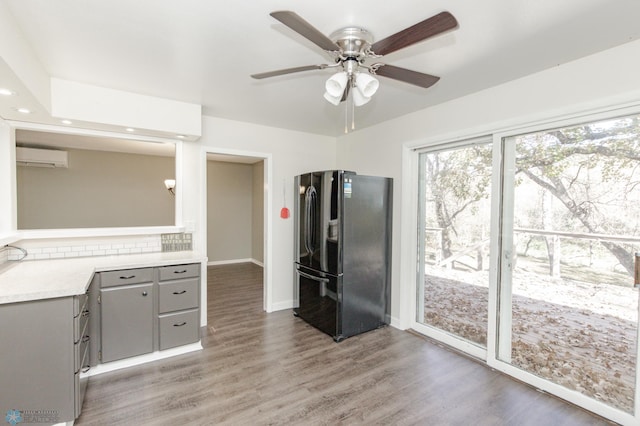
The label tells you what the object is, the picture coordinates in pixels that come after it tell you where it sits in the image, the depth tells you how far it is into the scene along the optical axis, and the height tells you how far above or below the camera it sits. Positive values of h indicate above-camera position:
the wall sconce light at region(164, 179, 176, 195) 3.31 +0.23
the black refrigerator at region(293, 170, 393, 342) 3.12 -0.49
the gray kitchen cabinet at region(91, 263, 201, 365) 2.43 -0.91
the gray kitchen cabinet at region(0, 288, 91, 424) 1.72 -0.93
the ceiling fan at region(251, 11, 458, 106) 1.35 +0.78
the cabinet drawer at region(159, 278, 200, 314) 2.67 -0.82
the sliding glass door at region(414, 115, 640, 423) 1.99 -0.39
